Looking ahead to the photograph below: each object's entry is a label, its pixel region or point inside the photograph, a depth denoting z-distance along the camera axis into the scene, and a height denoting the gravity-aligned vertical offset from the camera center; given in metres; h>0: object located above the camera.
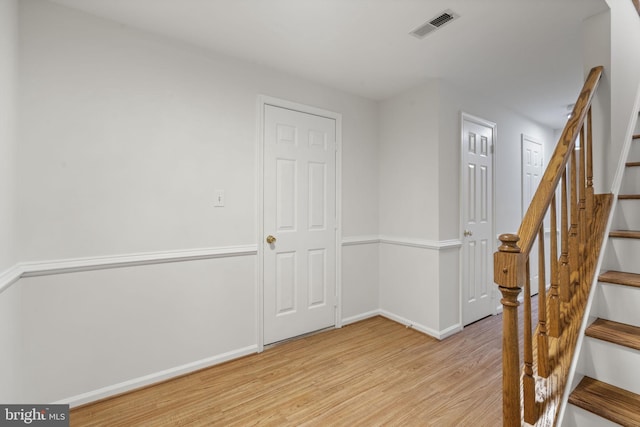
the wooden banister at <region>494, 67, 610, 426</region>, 0.93 -0.19
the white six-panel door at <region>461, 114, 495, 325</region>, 3.02 -0.05
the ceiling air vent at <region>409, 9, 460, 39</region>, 1.87 +1.28
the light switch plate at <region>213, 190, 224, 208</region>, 2.32 +0.12
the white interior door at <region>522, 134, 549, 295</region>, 3.87 +0.57
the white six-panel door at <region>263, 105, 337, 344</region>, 2.61 -0.09
